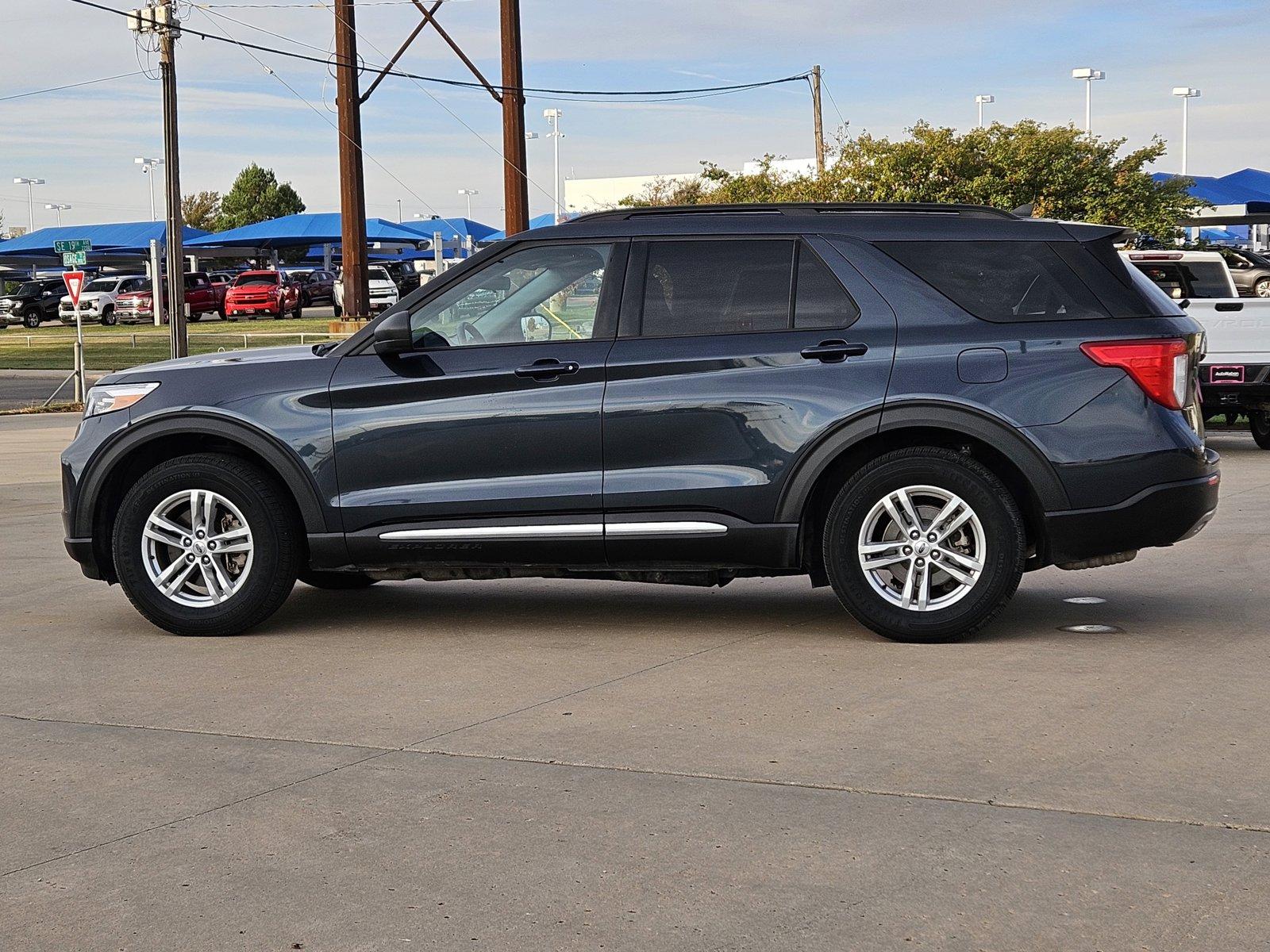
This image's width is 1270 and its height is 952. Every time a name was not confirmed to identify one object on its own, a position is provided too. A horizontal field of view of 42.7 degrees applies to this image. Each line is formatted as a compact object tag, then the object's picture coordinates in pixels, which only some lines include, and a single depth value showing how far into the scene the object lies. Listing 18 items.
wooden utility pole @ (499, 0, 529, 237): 28.31
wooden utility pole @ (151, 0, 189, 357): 29.29
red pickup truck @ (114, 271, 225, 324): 57.44
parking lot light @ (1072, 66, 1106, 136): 68.44
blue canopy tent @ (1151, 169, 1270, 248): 46.00
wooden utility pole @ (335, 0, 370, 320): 29.69
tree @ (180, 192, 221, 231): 118.31
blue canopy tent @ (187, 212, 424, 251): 62.06
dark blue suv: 6.79
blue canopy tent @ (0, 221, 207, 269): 67.62
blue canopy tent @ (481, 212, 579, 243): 58.51
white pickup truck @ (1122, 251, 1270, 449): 15.45
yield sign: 26.48
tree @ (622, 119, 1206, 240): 28.11
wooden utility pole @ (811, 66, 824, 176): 39.41
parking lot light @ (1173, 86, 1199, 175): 79.81
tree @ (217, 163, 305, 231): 113.38
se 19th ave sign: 29.52
